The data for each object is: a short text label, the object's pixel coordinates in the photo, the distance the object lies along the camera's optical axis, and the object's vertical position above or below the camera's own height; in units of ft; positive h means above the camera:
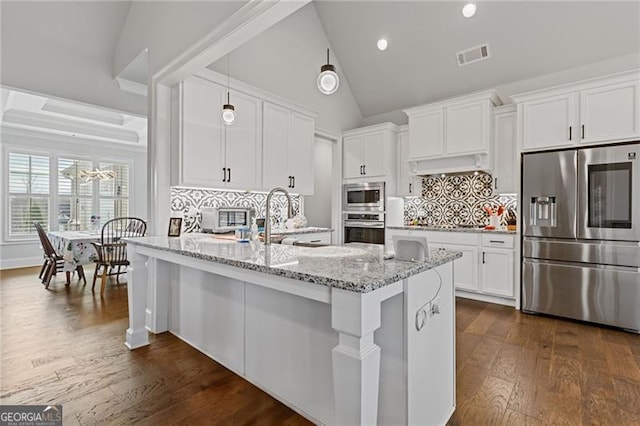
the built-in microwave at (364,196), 16.70 +0.83
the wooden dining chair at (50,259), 15.40 -2.34
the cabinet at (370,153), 16.52 +3.12
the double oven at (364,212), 16.62 -0.01
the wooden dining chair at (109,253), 14.73 -1.95
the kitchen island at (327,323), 3.71 -1.85
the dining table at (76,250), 15.07 -1.87
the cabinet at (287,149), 13.41 +2.79
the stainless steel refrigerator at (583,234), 10.24 -0.73
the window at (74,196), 22.27 +1.07
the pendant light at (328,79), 6.91 +2.88
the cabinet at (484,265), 12.67 -2.15
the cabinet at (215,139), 10.50 +2.58
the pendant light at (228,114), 9.96 +3.02
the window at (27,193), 20.44 +1.15
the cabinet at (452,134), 13.50 +3.46
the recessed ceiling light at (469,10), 12.66 +8.08
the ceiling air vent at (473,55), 13.99 +7.04
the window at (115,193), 24.36 +1.36
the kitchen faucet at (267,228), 7.06 -0.36
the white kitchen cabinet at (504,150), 13.37 +2.65
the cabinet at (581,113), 10.37 +3.46
